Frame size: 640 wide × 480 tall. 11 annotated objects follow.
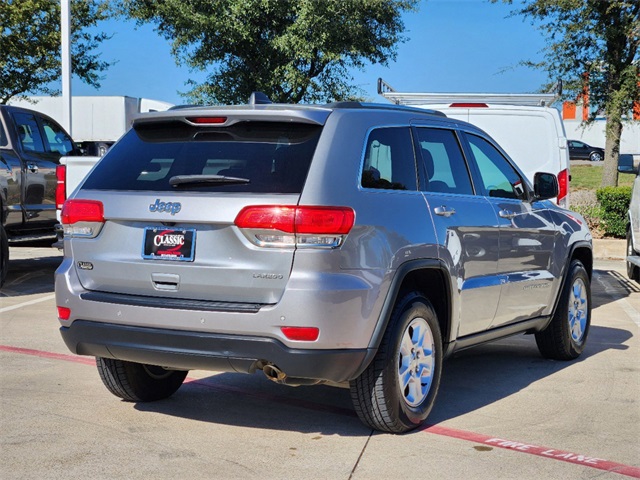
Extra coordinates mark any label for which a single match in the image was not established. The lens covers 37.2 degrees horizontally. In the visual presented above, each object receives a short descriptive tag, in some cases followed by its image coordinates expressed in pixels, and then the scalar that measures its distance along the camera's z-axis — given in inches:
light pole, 709.9
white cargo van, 431.5
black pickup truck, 453.4
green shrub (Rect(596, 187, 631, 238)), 717.3
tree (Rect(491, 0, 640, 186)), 886.4
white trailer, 1995.6
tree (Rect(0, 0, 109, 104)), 1062.4
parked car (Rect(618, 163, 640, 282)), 491.5
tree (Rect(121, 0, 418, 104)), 1106.1
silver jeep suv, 187.8
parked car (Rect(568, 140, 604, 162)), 2143.2
